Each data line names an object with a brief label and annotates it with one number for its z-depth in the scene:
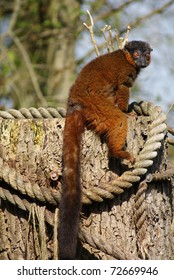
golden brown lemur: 7.72
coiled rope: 7.96
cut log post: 8.09
